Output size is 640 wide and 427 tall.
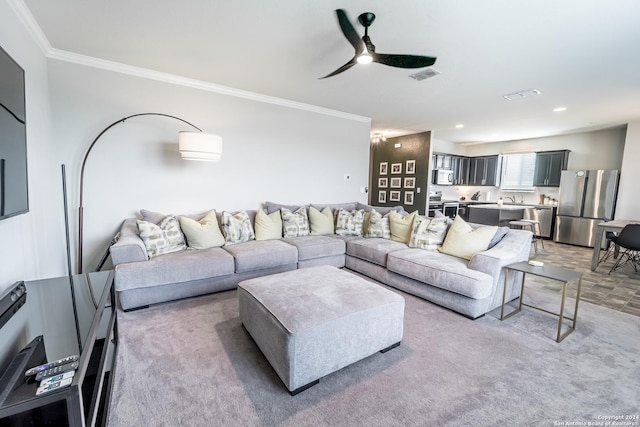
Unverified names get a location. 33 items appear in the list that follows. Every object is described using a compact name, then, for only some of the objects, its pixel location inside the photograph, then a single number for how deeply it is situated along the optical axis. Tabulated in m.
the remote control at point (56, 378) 0.92
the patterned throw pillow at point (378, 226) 3.94
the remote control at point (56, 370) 0.96
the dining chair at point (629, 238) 3.75
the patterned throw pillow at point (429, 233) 3.33
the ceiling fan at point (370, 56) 2.09
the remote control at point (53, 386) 0.89
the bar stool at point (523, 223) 5.10
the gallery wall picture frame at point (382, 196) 7.25
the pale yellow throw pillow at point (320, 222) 4.23
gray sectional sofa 2.55
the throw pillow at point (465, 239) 2.93
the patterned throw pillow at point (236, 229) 3.49
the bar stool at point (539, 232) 6.26
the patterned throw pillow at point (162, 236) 2.87
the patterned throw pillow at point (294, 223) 4.00
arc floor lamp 2.95
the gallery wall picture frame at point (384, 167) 7.21
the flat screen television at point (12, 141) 1.59
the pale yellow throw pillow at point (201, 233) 3.19
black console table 0.91
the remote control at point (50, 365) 0.99
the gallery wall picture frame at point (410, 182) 6.48
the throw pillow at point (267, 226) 3.77
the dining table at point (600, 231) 4.03
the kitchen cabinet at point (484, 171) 7.61
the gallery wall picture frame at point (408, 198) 6.57
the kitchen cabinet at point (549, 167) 6.39
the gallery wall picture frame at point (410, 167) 6.50
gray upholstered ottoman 1.63
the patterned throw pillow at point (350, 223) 4.27
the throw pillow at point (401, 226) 3.72
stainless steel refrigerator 5.43
